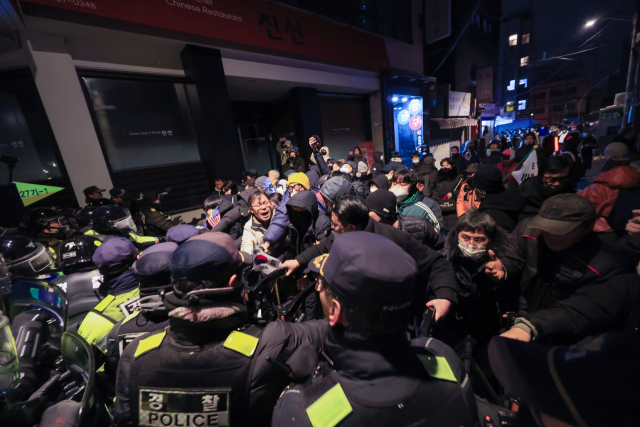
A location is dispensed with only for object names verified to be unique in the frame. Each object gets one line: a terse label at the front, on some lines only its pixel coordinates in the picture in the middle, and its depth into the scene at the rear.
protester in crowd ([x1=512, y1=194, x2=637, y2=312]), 1.54
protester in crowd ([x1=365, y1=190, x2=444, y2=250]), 2.42
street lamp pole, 8.51
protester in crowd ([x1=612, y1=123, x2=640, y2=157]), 5.87
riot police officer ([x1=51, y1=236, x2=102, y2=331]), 2.37
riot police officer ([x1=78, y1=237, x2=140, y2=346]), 1.85
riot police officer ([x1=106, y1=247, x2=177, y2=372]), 1.60
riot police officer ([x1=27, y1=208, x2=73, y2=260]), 3.87
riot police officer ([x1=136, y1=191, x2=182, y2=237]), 5.02
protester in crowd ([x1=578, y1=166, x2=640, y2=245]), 2.57
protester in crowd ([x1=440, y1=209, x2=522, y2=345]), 2.05
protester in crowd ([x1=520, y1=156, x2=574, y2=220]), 2.68
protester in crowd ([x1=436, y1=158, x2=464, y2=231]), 4.27
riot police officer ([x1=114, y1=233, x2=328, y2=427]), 1.16
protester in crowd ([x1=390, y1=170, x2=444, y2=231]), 3.08
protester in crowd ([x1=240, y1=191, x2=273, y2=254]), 3.18
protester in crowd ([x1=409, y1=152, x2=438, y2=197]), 6.20
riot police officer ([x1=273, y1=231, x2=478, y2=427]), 0.77
